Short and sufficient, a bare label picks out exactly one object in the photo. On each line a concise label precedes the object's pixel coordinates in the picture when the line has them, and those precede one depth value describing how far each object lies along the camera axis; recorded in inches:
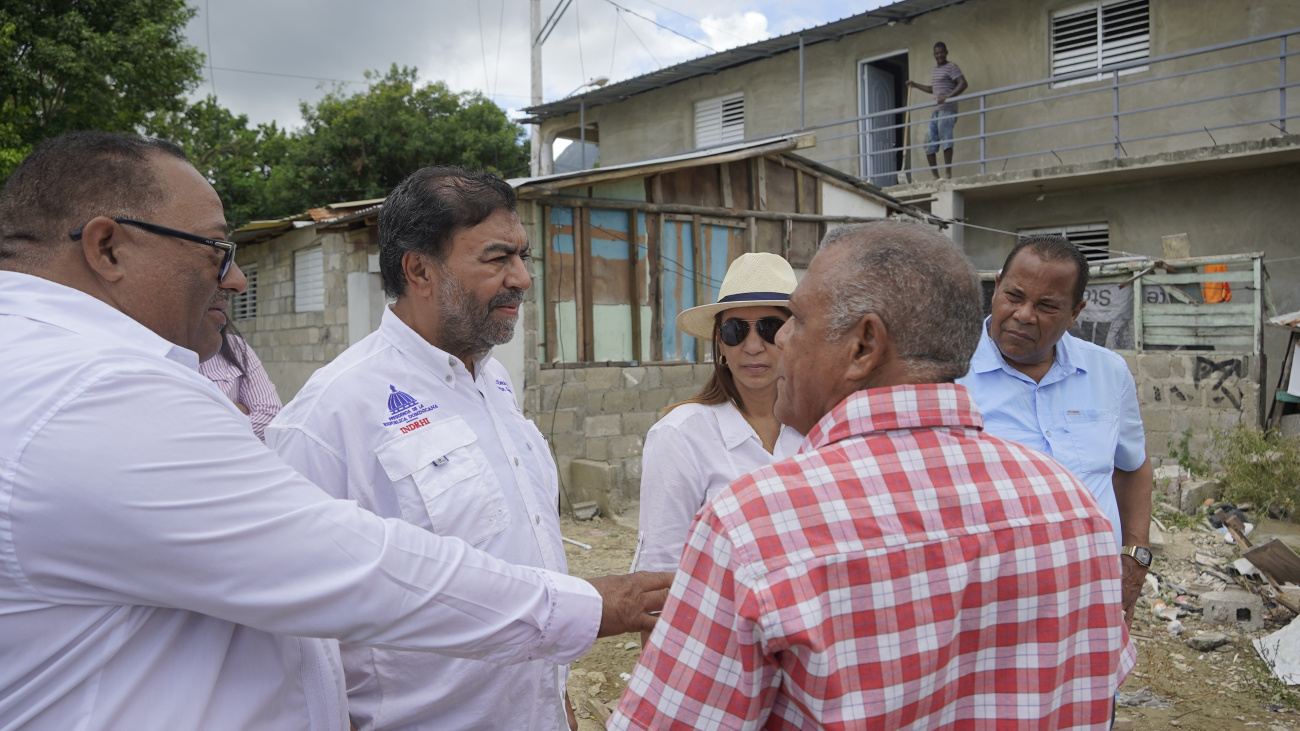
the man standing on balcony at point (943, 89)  531.2
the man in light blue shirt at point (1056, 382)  114.8
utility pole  706.2
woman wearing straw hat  98.7
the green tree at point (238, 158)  758.5
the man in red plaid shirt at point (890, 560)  45.9
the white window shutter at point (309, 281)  446.0
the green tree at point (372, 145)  790.5
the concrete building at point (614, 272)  353.4
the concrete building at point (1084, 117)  448.8
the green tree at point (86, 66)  439.8
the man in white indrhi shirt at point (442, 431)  75.5
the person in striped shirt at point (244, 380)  142.9
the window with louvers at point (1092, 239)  508.7
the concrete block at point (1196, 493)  315.3
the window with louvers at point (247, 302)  530.3
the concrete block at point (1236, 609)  214.2
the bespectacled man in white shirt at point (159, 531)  44.5
